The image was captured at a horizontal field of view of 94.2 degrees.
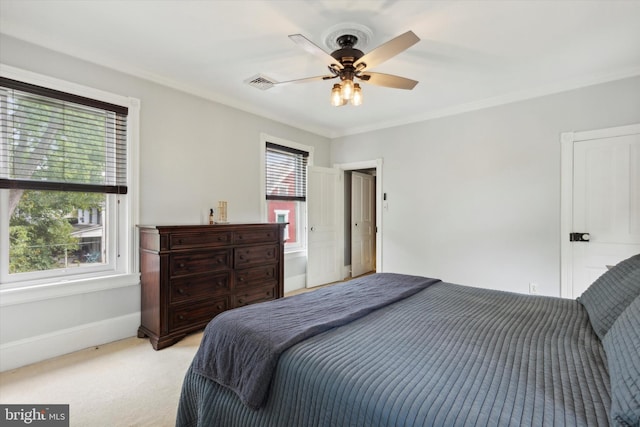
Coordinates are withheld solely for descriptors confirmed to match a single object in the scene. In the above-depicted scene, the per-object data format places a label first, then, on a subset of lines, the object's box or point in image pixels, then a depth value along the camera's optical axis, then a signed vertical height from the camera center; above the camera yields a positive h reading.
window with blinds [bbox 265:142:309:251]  4.27 +0.34
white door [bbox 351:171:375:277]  5.48 -0.25
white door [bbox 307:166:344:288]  4.59 -0.26
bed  0.82 -0.54
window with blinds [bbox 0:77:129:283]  2.30 +0.24
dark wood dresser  2.63 -0.62
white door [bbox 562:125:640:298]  2.87 +0.07
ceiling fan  1.89 +1.04
